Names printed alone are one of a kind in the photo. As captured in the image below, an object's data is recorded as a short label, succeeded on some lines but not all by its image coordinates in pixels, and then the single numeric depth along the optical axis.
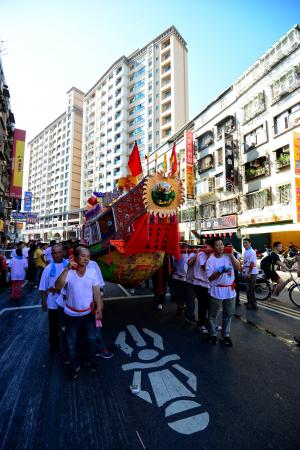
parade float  5.35
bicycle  7.86
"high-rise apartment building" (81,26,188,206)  43.50
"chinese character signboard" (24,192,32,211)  33.31
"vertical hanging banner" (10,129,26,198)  28.87
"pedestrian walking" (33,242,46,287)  10.01
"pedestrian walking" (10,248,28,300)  8.04
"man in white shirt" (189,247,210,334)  5.21
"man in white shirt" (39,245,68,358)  4.14
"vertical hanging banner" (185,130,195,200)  26.15
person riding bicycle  7.54
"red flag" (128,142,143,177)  6.20
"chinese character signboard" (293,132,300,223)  15.26
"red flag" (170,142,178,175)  5.77
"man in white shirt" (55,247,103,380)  3.29
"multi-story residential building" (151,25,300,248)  18.09
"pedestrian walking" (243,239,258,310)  6.91
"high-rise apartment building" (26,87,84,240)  61.78
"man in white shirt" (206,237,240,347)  4.38
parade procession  2.33
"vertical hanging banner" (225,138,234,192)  22.28
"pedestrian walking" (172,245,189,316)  6.18
